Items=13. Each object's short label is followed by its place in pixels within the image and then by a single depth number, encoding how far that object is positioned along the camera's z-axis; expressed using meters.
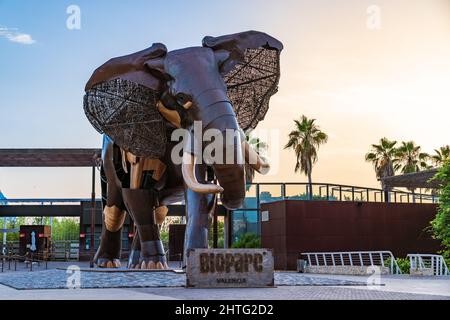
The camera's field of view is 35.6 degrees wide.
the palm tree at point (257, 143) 42.09
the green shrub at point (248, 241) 29.47
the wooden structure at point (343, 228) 26.67
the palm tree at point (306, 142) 46.72
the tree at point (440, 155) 53.00
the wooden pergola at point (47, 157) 30.88
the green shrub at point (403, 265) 20.97
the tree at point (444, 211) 23.83
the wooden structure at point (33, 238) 36.50
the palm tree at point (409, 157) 52.41
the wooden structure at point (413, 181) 29.31
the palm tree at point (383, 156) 51.41
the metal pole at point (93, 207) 25.87
